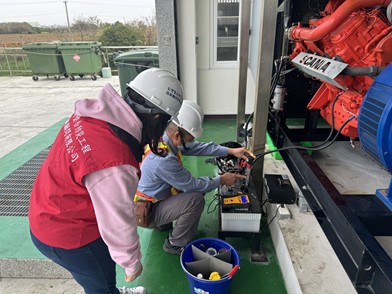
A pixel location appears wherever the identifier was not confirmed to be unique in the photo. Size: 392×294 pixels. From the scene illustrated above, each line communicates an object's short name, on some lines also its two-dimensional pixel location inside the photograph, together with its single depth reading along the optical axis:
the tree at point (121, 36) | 14.37
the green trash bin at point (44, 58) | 8.37
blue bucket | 1.41
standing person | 0.95
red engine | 1.42
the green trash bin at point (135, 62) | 4.43
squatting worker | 1.73
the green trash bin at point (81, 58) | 8.33
